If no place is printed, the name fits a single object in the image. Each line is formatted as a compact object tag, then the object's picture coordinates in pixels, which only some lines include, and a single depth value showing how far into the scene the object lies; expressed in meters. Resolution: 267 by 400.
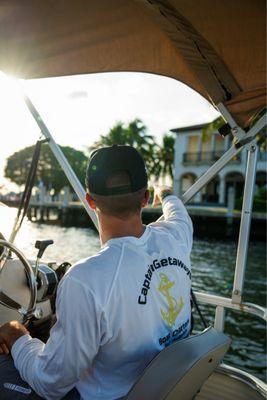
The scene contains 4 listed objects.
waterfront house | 44.47
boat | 2.41
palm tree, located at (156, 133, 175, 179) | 56.38
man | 1.37
